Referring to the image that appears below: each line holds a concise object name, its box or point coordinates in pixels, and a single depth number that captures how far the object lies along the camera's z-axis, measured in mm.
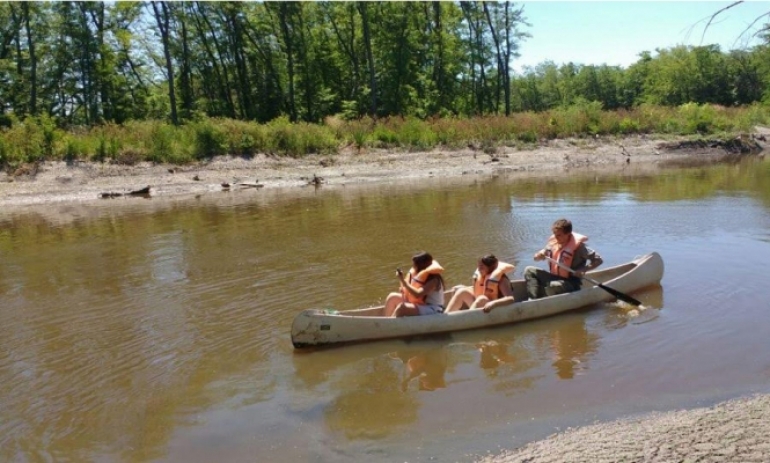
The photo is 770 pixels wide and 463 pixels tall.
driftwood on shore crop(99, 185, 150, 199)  24656
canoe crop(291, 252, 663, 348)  8070
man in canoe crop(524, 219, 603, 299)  9555
